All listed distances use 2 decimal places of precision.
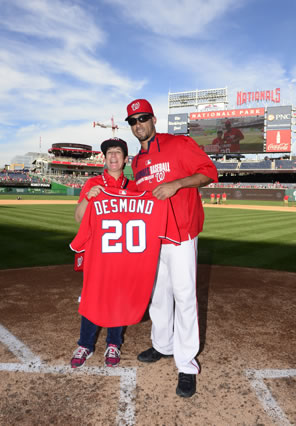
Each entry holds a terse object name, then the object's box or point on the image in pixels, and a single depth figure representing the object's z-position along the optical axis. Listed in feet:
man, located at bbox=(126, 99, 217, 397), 7.98
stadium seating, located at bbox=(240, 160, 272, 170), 163.65
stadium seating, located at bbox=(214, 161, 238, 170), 170.71
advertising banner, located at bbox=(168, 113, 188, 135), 176.14
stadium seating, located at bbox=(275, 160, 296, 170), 156.25
